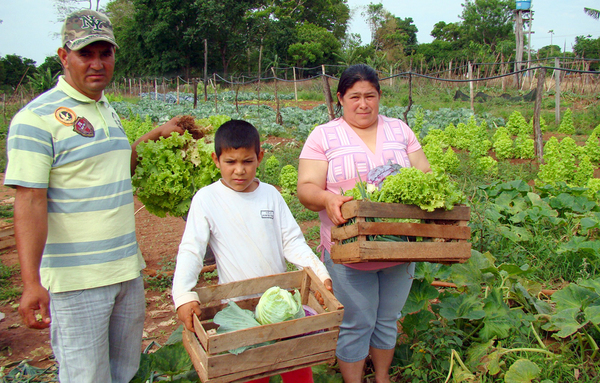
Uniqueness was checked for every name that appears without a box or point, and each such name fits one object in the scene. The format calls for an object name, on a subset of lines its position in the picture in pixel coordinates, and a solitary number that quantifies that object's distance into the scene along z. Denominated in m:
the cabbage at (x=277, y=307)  1.81
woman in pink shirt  2.36
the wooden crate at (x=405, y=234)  1.98
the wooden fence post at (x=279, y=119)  15.03
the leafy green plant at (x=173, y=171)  3.71
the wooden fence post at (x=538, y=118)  7.31
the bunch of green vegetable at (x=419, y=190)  2.02
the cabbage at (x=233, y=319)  1.78
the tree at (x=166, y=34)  39.53
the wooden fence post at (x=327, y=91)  7.49
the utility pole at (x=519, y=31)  29.92
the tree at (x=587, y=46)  35.81
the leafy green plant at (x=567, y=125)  11.79
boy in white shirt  2.10
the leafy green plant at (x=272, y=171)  8.67
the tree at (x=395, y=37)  47.38
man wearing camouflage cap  1.73
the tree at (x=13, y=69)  41.11
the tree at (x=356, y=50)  35.84
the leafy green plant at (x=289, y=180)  7.56
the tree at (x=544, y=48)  41.11
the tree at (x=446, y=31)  54.69
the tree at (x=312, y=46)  40.44
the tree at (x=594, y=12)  27.41
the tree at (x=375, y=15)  54.62
